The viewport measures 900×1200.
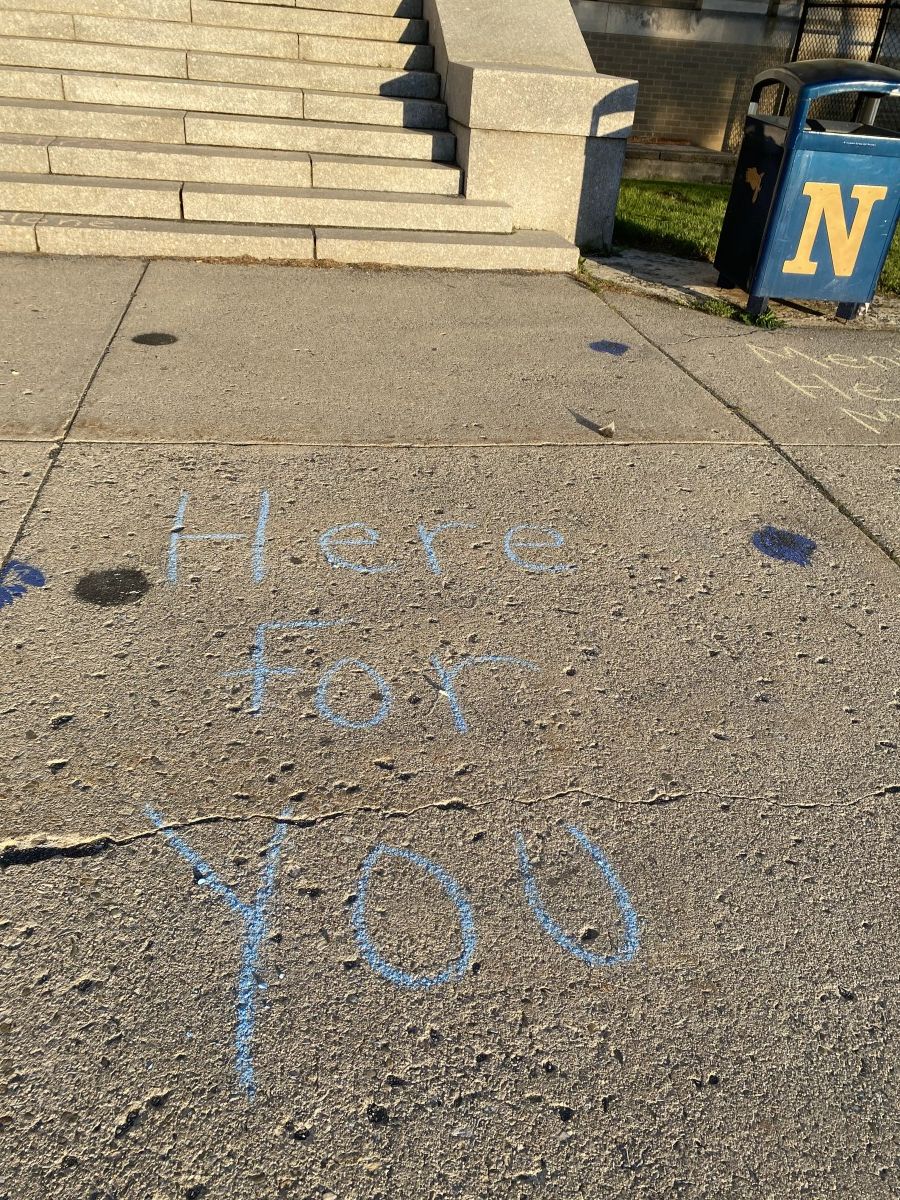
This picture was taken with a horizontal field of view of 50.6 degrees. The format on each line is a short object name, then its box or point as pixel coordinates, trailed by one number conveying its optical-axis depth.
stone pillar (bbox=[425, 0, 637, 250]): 6.66
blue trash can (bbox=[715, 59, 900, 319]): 5.32
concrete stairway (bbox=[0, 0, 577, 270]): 6.21
